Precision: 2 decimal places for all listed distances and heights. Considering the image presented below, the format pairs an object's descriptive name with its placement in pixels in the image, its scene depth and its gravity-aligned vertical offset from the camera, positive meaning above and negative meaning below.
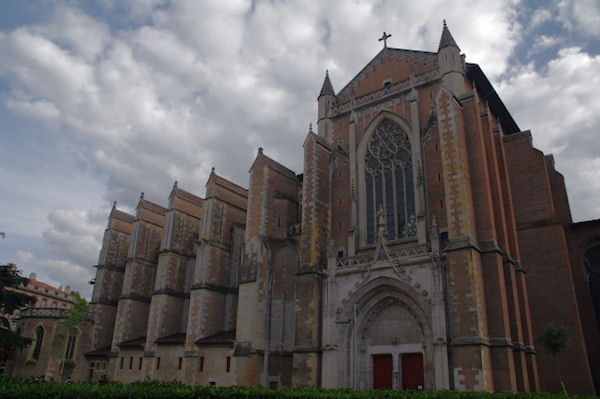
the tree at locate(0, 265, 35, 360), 27.61 +3.99
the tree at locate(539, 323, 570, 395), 19.62 +1.75
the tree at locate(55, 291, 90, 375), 38.62 +3.71
